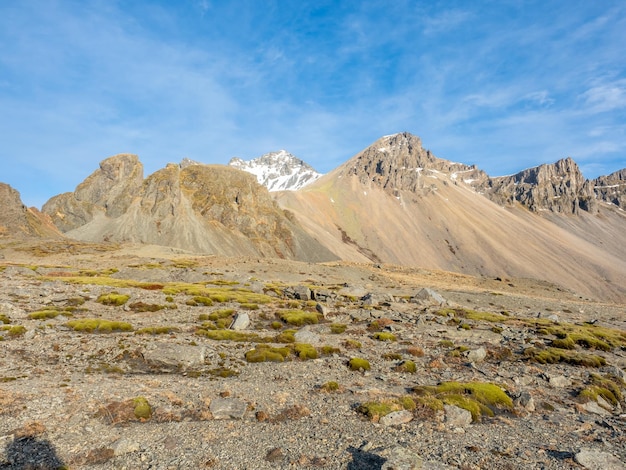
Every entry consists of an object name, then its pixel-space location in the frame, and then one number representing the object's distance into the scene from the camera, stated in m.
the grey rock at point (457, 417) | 18.08
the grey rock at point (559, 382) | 25.95
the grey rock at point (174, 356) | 26.28
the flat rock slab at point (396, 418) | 17.70
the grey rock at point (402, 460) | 12.88
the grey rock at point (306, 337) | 34.12
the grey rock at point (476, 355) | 31.06
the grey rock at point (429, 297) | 67.12
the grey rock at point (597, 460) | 14.48
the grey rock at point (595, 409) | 21.55
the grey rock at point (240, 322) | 38.31
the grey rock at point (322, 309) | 48.19
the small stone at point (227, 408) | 18.06
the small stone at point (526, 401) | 21.08
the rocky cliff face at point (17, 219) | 154.75
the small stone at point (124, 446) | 14.19
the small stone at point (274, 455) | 14.06
